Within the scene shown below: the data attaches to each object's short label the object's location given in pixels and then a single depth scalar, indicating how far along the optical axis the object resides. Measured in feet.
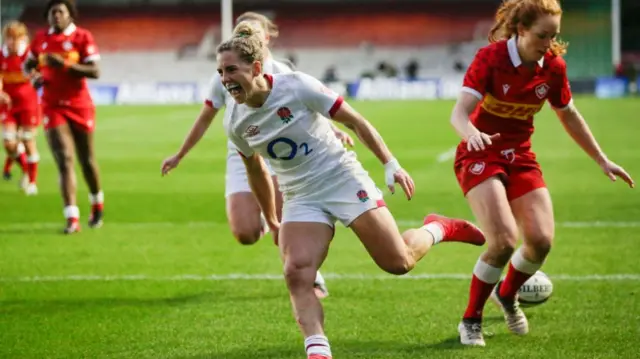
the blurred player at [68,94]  86.84
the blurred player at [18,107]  117.39
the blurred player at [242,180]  58.90
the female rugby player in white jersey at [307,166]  43.11
